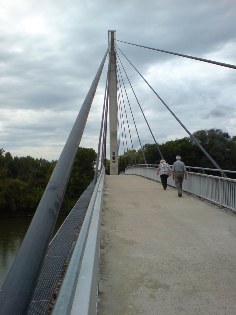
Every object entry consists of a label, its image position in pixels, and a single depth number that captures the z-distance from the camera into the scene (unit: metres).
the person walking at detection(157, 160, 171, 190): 11.46
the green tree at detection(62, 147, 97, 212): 52.59
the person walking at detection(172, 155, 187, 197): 9.70
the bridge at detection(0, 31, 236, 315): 1.13
